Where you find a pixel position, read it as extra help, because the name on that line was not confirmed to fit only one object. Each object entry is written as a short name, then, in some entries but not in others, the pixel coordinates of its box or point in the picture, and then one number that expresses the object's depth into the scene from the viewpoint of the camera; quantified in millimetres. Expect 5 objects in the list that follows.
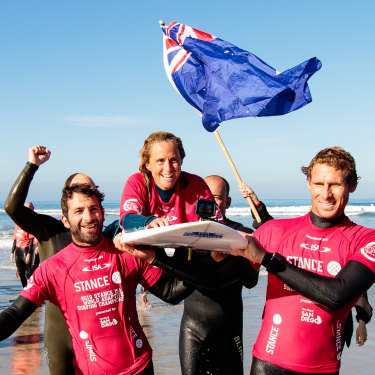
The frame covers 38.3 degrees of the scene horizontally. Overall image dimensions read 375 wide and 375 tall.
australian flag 4617
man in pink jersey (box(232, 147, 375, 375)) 3137
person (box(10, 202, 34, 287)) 12398
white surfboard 2943
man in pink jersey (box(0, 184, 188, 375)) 3412
